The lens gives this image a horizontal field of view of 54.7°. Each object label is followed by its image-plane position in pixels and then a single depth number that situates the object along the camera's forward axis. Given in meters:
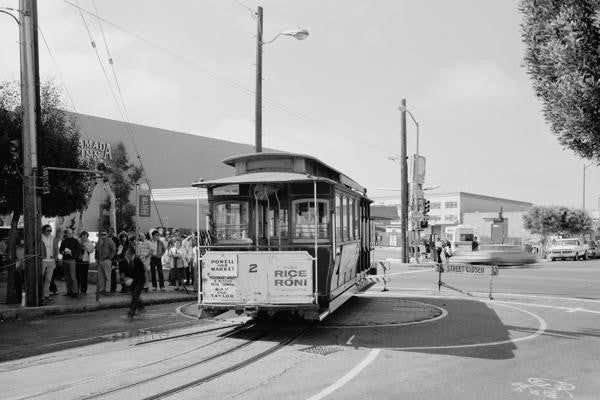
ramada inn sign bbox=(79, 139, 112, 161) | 51.97
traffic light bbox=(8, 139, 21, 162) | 13.11
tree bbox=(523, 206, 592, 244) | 60.91
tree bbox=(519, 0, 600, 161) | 7.04
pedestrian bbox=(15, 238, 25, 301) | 13.64
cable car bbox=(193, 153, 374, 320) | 9.86
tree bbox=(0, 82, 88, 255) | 15.58
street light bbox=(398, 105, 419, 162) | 34.21
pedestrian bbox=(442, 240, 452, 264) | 32.38
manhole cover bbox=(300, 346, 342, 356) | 8.57
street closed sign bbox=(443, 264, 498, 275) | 15.92
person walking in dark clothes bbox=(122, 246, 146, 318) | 12.06
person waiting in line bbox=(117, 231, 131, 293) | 16.02
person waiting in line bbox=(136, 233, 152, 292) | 16.17
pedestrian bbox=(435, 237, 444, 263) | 33.28
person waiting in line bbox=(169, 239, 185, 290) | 17.12
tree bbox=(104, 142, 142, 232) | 51.03
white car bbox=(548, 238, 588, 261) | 41.75
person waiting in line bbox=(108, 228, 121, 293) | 16.28
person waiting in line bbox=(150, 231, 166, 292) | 17.07
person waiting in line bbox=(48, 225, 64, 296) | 15.41
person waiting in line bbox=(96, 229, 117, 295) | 15.21
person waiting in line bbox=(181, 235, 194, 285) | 17.28
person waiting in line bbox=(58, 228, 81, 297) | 14.66
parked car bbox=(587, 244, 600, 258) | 46.14
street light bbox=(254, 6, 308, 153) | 18.40
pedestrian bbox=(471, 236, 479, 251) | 41.22
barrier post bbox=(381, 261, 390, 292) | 17.42
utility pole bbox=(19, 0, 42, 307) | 12.86
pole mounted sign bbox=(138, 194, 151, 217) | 21.27
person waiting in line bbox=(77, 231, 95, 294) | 15.38
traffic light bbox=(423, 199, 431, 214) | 36.50
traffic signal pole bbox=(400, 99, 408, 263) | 35.00
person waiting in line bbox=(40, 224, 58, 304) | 13.88
